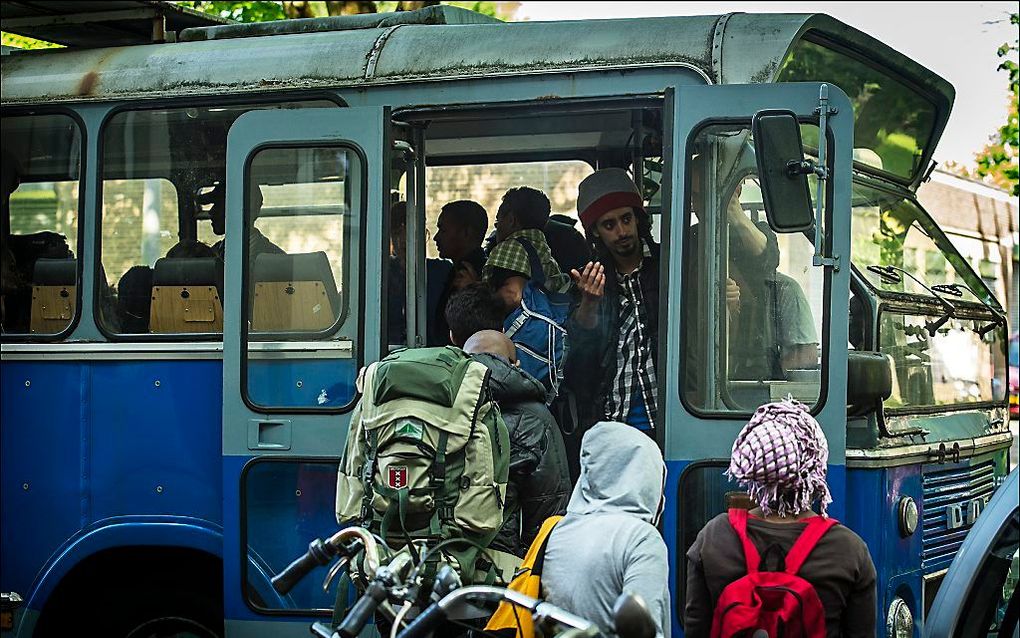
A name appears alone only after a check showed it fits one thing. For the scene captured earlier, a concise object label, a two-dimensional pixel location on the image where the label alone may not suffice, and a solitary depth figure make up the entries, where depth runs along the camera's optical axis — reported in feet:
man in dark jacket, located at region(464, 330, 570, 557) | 16.58
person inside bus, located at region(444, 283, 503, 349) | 18.20
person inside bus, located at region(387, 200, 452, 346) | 18.80
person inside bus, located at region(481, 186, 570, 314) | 21.03
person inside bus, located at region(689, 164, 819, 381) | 16.40
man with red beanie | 18.84
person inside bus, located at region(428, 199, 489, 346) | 23.30
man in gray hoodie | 11.97
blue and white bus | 16.58
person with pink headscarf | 11.88
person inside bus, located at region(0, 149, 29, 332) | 20.20
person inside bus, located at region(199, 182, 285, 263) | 18.43
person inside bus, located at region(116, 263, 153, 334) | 19.47
